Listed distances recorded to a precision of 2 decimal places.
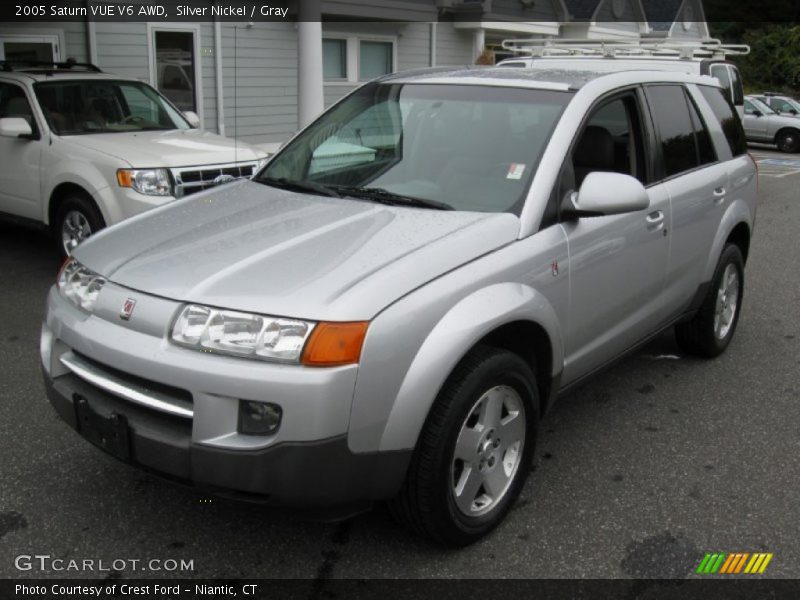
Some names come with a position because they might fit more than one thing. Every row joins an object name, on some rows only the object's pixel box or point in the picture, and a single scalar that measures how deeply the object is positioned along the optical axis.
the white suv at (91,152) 6.71
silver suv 2.68
